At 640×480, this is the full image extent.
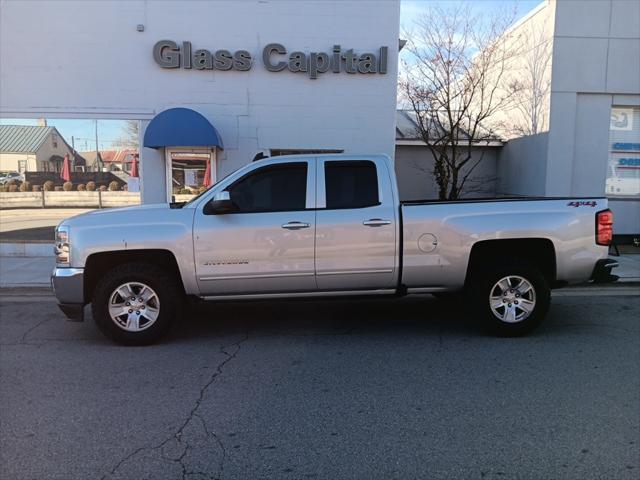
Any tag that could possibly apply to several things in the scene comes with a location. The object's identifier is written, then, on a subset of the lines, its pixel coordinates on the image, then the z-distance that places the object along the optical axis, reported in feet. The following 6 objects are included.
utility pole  37.13
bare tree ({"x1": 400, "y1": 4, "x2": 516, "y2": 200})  44.14
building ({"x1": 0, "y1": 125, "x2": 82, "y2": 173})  36.78
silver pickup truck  17.81
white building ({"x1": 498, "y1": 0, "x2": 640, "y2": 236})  39.11
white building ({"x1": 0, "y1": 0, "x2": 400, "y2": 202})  35.68
